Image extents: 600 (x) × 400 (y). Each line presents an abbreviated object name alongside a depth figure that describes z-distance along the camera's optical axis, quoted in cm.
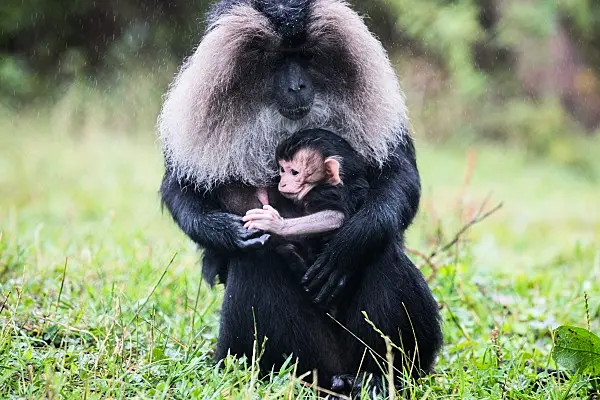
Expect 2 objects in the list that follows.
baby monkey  624
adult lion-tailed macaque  629
